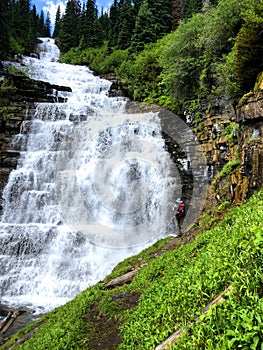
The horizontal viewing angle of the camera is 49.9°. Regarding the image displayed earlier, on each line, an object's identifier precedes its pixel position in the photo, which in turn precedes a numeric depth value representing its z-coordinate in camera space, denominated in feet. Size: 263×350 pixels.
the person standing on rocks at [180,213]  40.95
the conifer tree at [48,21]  259.15
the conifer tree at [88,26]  143.98
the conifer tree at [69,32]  152.56
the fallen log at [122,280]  27.58
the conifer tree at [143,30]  102.73
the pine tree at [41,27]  194.49
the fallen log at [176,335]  10.55
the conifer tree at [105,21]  166.34
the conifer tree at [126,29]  118.93
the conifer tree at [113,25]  127.75
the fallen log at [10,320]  30.81
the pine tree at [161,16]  108.58
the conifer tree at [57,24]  199.02
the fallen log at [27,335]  24.74
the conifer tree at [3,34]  98.51
